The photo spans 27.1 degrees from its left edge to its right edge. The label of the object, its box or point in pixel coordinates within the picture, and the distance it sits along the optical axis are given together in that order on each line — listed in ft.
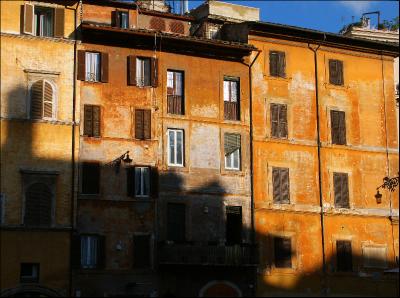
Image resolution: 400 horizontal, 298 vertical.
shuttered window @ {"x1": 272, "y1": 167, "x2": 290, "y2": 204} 140.26
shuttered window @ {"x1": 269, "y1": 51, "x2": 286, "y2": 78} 145.89
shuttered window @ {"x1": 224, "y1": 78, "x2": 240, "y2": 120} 140.15
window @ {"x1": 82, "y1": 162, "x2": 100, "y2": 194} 126.62
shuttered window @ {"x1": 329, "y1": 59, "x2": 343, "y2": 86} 150.71
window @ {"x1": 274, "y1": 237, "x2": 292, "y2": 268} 137.80
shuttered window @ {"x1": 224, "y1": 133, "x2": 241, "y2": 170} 138.10
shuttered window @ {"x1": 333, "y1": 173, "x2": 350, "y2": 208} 145.18
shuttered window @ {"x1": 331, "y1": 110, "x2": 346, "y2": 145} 147.84
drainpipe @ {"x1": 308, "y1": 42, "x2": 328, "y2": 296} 140.05
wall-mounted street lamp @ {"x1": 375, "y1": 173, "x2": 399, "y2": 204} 135.31
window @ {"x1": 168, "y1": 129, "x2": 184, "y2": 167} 134.10
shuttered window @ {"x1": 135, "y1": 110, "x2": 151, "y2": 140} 132.05
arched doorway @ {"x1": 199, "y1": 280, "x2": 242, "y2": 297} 131.23
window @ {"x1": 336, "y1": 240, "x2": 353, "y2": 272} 142.10
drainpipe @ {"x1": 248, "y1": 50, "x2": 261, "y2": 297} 134.31
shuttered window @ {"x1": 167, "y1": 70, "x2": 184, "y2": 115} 136.15
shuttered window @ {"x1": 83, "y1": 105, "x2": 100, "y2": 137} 128.47
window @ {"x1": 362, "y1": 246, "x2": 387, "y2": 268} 144.36
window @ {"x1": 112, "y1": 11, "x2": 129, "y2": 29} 137.13
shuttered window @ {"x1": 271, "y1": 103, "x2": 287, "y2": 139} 143.13
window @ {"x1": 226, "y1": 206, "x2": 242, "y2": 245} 136.05
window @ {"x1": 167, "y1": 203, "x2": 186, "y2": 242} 131.23
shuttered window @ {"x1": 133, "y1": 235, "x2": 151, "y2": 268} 127.85
